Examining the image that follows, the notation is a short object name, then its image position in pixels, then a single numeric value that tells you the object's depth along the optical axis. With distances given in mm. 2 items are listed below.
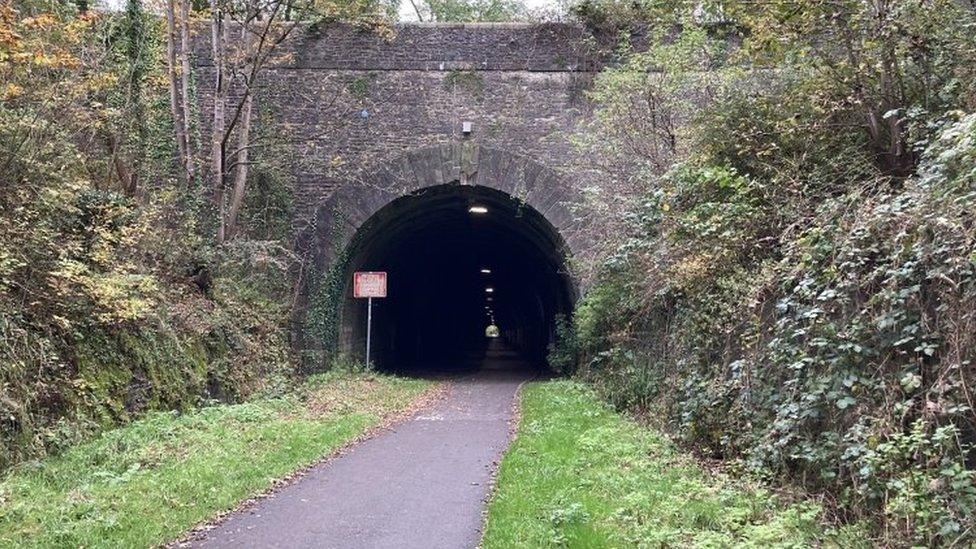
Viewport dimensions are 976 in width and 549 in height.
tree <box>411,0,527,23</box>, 28828
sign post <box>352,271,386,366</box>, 16766
